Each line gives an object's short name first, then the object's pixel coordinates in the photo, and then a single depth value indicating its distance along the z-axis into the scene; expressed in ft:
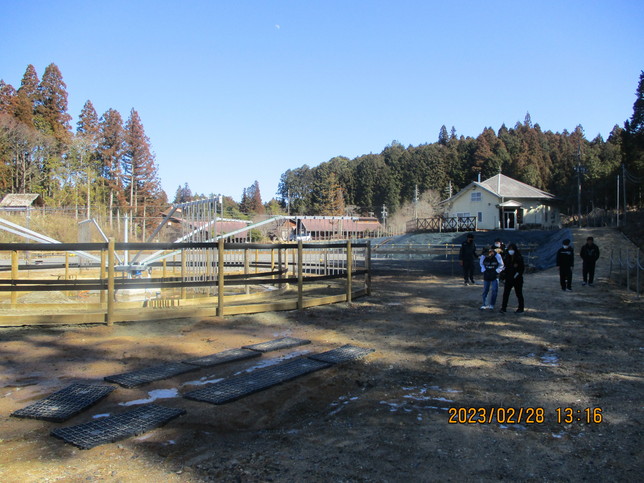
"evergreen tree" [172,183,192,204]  561.68
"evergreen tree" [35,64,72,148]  187.21
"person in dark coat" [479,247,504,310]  36.45
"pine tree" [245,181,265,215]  450.30
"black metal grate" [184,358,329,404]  16.61
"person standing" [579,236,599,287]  52.60
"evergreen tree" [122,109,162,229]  218.38
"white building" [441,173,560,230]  183.01
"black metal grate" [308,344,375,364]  21.71
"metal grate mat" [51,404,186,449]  12.91
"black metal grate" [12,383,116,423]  14.73
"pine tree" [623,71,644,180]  148.25
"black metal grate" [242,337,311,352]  23.85
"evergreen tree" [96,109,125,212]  210.18
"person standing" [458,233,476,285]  56.85
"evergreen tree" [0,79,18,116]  172.04
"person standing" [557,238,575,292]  49.08
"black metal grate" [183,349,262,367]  21.02
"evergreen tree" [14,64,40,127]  172.55
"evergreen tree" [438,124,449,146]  534.78
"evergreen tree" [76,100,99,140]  211.82
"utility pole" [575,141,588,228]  237.86
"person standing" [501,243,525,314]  35.14
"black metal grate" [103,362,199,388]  18.31
